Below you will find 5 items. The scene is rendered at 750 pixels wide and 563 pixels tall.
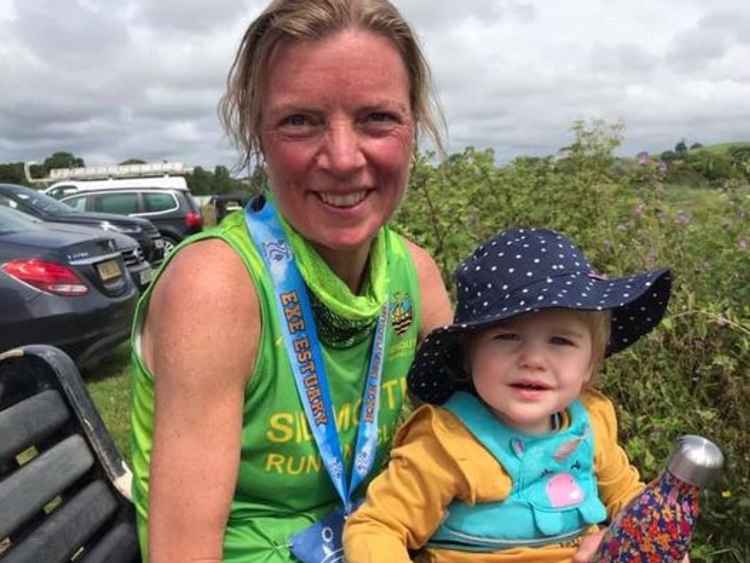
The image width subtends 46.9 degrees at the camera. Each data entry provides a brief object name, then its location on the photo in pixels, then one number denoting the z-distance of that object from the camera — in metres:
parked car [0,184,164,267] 12.38
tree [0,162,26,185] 61.92
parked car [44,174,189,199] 19.20
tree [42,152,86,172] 71.12
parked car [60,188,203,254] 17.97
